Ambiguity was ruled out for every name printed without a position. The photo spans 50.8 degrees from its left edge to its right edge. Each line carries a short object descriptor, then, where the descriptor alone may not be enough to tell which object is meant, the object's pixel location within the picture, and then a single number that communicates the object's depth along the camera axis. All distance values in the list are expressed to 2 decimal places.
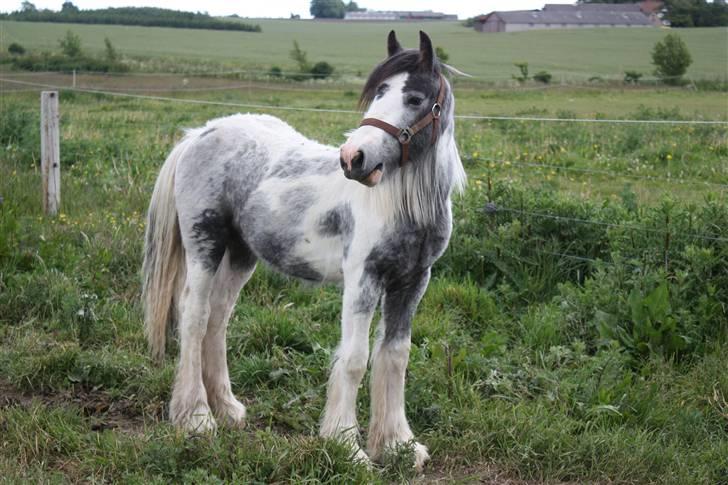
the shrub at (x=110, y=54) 34.22
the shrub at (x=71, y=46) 34.19
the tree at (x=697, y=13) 40.94
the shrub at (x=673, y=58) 32.34
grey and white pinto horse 3.41
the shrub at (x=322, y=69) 33.97
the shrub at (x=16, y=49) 35.58
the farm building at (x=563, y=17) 54.62
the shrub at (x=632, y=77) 30.44
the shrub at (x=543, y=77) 30.41
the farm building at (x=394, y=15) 61.06
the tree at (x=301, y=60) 34.91
